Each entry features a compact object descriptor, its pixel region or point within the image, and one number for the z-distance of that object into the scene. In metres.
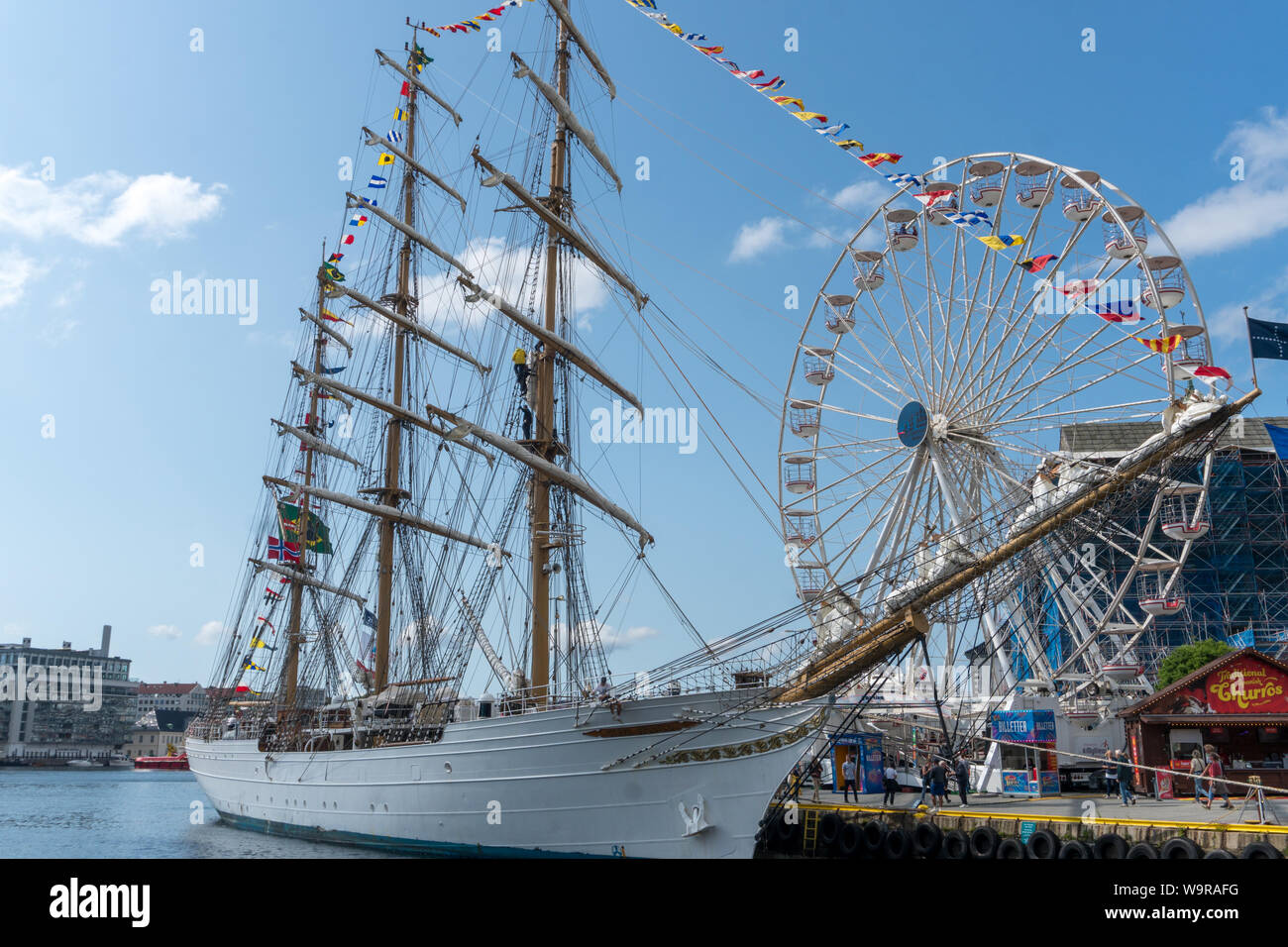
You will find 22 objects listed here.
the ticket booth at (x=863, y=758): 29.34
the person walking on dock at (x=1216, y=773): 23.35
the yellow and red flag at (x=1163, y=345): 27.34
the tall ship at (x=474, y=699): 22.83
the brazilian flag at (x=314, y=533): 48.09
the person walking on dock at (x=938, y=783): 24.50
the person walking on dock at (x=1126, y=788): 23.19
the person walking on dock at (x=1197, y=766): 24.41
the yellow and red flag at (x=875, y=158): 25.80
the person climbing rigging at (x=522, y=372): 33.00
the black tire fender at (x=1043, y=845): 19.64
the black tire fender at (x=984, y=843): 20.78
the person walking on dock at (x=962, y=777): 24.16
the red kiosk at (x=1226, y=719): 25.28
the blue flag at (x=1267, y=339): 32.31
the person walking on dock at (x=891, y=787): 25.33
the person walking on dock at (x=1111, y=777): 25.66
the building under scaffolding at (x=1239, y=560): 64.94
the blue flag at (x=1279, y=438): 37.75
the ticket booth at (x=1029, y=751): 27.03
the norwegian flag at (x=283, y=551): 47.75
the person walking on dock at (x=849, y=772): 28.22
